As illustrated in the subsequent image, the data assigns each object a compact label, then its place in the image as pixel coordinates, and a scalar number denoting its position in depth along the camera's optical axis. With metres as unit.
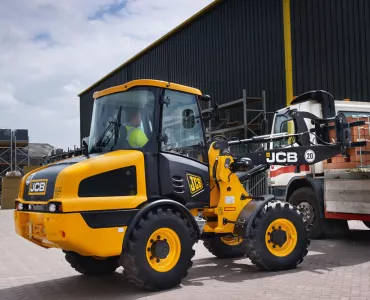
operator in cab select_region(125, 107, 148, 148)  6.76
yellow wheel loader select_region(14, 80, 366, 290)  6.08
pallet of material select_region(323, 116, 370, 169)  9.35
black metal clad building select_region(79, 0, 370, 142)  16.38
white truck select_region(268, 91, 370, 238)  9.27
